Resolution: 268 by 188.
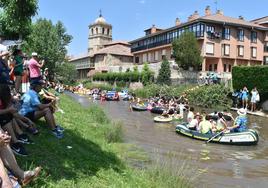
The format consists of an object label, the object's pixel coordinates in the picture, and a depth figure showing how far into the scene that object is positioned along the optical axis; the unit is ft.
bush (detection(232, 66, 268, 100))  64.93
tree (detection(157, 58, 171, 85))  103.91
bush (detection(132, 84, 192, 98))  88.72
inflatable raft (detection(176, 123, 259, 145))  35.98
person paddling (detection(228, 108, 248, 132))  37.29
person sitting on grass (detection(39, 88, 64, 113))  22.78
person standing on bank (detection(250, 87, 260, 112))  63.50
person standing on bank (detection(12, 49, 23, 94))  25.09
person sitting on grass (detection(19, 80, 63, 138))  19.90
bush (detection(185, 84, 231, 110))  72.32
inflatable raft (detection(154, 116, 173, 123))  51.26
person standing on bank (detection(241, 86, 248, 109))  65.88
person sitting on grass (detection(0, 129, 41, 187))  11.80
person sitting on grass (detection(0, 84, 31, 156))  14.27
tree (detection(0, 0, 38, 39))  17.90
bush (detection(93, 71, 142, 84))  121.95
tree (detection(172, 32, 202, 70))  100.02
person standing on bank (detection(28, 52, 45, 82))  26.52
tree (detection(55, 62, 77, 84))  172.09
